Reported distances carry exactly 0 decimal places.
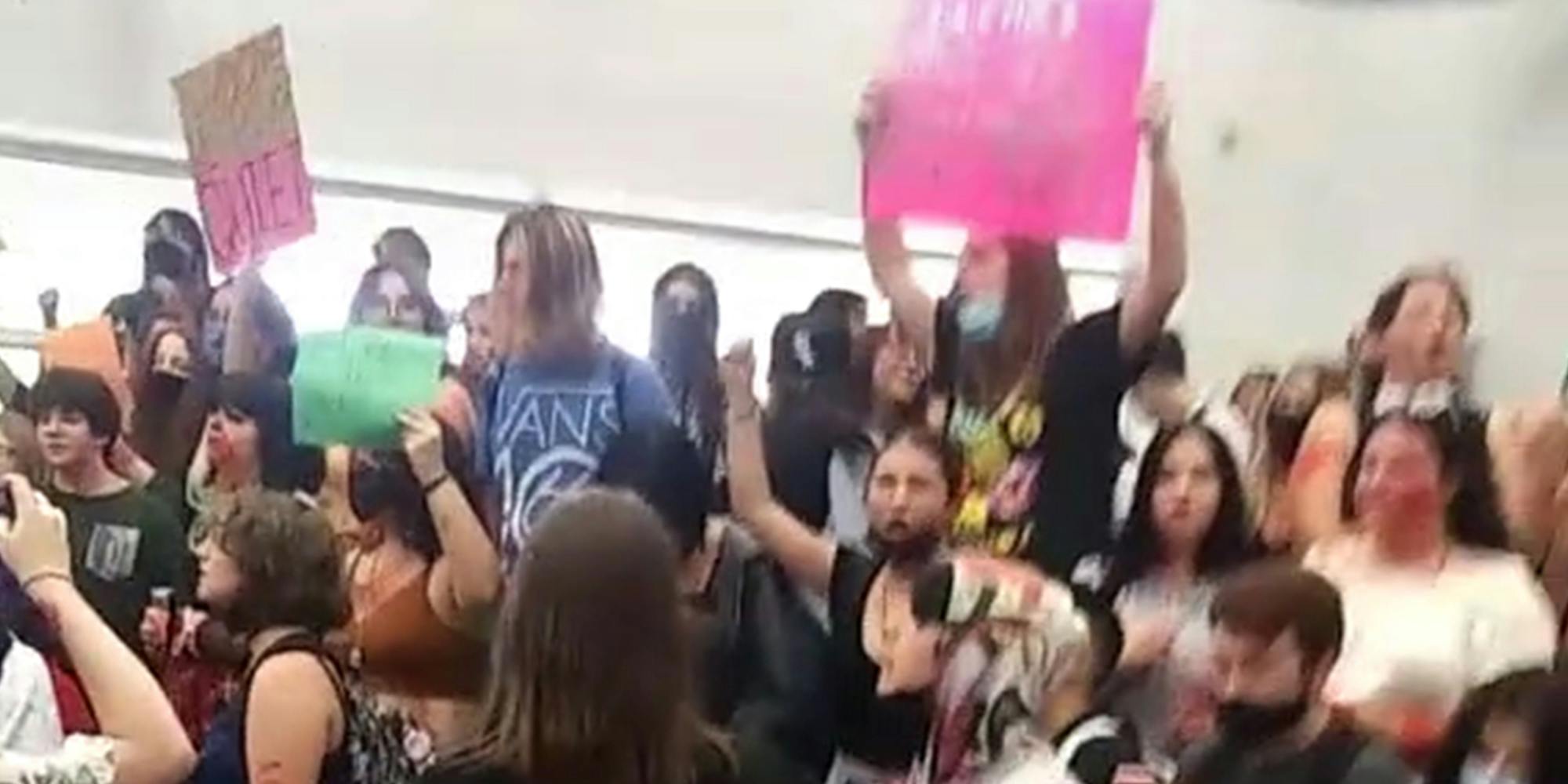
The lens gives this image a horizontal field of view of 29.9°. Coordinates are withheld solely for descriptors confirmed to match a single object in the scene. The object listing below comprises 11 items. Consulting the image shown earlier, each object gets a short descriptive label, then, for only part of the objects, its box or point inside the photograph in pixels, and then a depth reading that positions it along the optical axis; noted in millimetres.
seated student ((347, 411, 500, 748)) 4387
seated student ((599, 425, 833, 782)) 4152
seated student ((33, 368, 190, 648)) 4672
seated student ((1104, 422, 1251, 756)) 4066
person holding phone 3707
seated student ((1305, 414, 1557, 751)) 3836
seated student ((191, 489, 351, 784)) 3520
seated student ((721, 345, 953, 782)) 4121
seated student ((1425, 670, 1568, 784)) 3188
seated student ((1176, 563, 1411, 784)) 3486
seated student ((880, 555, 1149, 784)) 3797
